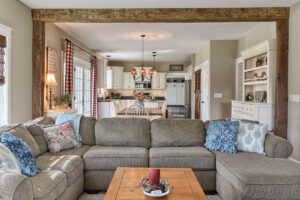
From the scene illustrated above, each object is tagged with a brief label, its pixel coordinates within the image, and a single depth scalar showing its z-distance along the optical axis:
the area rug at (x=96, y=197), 2.56
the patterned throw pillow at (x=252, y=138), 2.81
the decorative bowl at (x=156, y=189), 1.66
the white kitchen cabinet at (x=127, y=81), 10.48
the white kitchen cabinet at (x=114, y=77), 10.14
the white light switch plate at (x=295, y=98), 3.80
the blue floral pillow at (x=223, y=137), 2.83
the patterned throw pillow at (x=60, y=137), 2.80
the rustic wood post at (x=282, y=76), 4.06
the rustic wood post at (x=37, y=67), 4.18
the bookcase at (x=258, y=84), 4.39
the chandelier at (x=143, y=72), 6.09
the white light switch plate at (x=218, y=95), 6.44
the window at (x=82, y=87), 6.51
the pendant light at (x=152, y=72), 7.81
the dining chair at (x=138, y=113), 4.97
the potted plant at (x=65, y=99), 4.82
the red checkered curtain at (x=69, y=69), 5.44
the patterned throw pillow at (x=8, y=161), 1.80
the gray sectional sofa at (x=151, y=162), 2.04
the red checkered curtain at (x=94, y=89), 7.97
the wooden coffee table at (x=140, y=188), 1.66
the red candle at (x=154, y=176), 1.72
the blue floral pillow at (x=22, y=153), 1.96
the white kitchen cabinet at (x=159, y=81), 10.51
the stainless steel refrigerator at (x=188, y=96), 9.76
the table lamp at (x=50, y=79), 4.29
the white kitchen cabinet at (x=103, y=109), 8.62
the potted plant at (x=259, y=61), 4.81
